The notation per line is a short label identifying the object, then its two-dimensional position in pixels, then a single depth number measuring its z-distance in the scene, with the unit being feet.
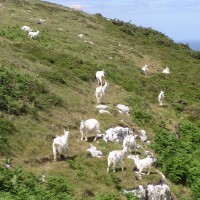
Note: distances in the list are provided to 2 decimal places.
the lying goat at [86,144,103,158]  71.67
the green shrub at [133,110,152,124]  97.28
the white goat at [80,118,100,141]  76.16
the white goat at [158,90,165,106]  120.49
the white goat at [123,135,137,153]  74.85
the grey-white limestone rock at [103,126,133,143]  80.48
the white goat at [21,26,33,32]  162.53
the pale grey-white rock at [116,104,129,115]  99.05
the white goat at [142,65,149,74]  160.76
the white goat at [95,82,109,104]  97.14
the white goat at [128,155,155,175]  68.49
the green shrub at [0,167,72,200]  52.54
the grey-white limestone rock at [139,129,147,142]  87.29
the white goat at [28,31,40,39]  152.25
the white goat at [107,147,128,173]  65.77
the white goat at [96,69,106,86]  119.96
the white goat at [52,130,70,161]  66.18
